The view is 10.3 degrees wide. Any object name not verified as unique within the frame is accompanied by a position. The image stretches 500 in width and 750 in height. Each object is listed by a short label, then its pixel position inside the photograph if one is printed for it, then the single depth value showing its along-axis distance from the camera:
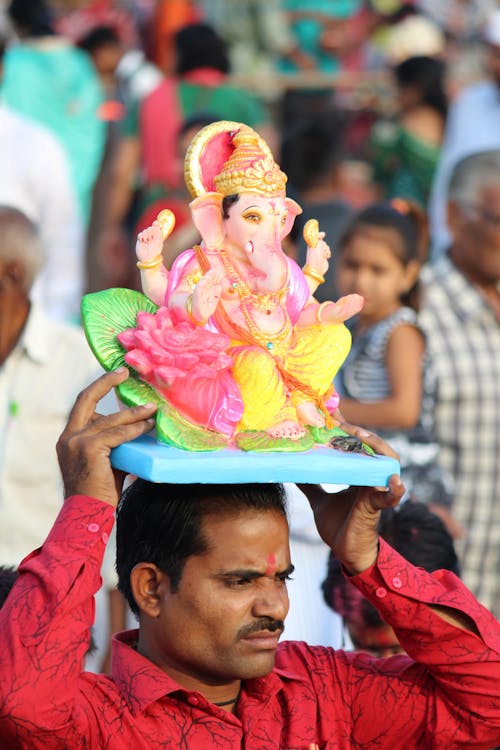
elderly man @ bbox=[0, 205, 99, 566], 9.95
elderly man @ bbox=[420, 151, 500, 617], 11.61
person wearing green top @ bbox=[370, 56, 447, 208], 17.09
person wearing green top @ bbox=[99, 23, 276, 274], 15.93
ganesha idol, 5.58
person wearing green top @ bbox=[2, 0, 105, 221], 17.23
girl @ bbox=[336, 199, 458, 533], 10.65
